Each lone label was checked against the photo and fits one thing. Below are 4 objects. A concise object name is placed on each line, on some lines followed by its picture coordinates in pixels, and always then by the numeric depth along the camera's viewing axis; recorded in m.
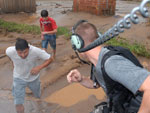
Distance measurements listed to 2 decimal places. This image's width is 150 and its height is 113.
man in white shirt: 3.28
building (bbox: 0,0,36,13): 12.07
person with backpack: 1.32
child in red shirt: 5.54
